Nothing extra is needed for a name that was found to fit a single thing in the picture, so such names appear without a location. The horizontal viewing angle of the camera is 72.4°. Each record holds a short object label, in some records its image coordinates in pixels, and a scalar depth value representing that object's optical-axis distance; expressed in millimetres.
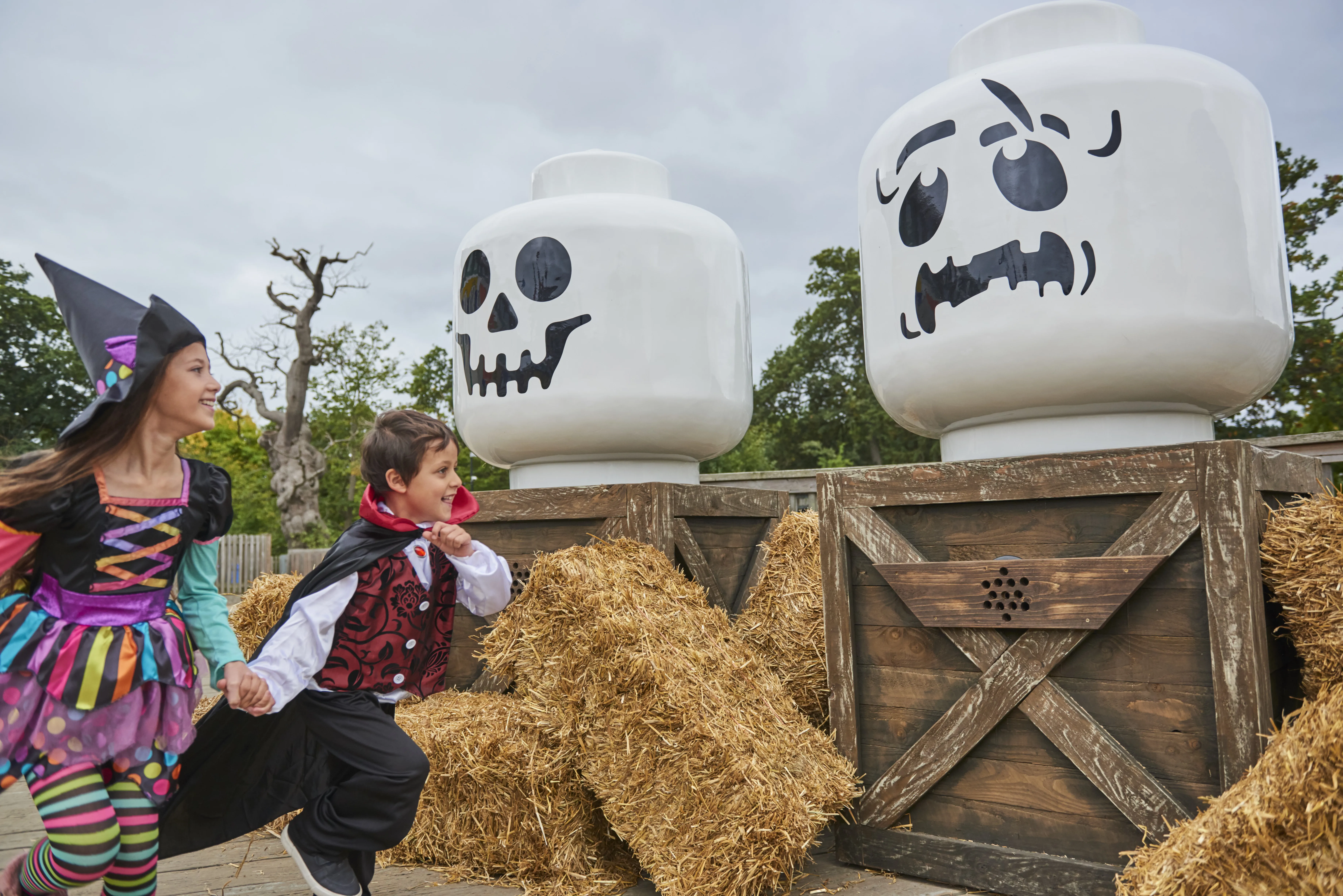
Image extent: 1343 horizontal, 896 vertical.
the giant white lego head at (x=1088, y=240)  2443
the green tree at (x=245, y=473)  24328
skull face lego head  3480
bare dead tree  18547
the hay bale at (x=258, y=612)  4066
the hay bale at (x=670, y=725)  2363
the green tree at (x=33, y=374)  22344
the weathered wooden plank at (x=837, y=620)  2885
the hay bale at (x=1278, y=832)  1634
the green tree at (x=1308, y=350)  8727
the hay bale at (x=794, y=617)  3350
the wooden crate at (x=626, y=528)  3385
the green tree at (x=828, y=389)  20562
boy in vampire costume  2393
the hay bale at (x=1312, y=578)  2137
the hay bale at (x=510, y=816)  2807
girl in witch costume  1904
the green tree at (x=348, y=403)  21453
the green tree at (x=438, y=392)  21047
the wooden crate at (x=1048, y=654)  2314
